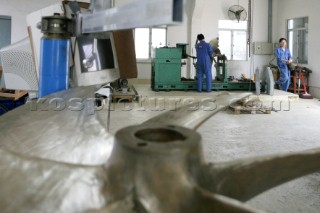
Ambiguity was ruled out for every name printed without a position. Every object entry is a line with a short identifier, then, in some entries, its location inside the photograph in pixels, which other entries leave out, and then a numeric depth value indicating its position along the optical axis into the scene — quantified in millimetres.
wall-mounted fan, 8430
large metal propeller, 590
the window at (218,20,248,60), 8734
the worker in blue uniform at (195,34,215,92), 6398
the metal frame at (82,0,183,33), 543
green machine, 6363
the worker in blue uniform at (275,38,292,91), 7016
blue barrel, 1234
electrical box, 8961
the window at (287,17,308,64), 7730
